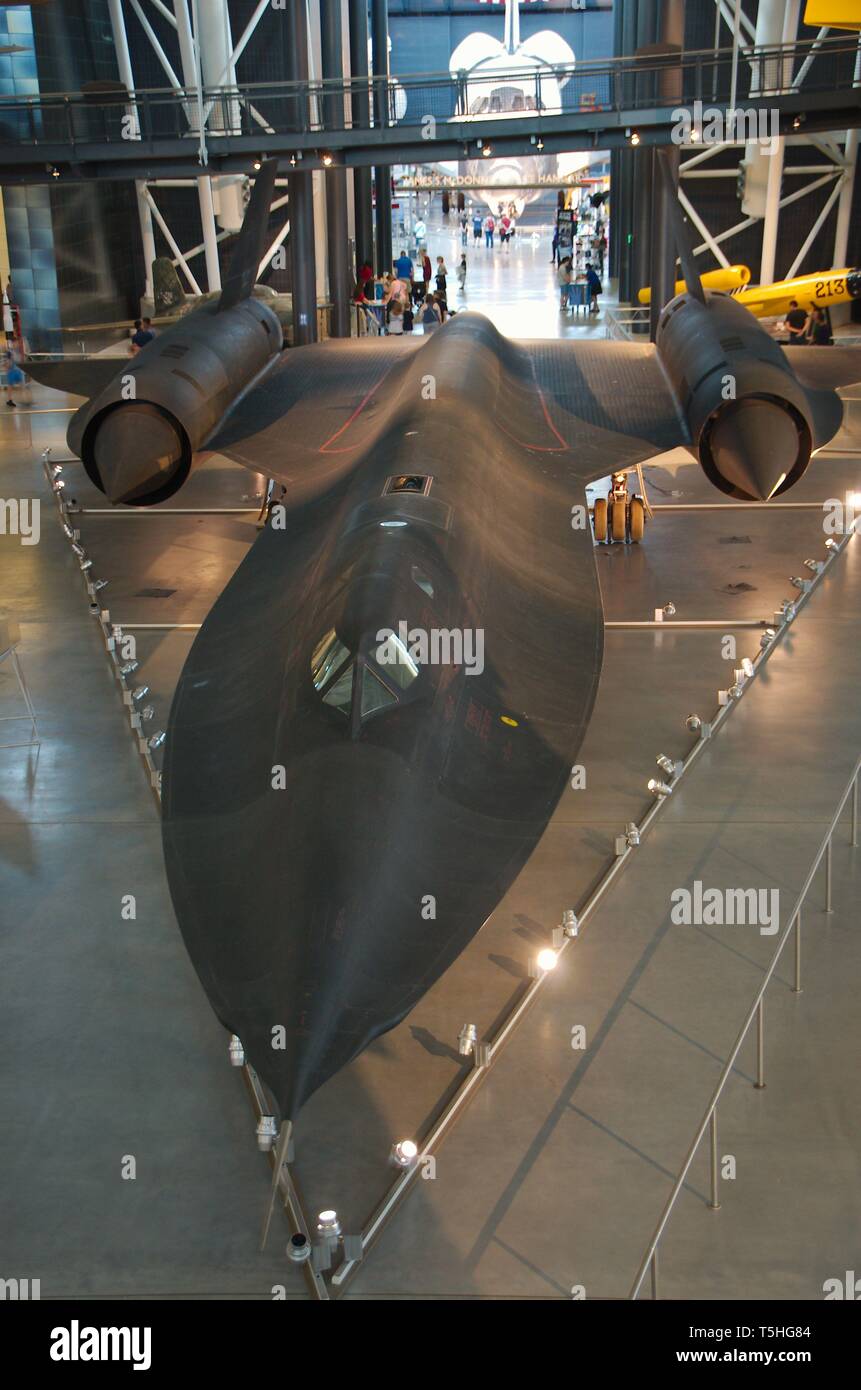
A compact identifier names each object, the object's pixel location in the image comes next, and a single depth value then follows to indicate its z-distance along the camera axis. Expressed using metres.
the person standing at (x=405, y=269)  30.83
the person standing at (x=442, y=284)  27.38
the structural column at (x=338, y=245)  22.00
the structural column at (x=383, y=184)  35.38
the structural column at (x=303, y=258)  17.05
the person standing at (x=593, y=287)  30.00
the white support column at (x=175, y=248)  28.03
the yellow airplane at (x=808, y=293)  23.28
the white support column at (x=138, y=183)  25.67
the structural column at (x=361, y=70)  30.77
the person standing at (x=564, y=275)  32.64
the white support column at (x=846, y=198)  26.39
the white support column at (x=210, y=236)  24.84
